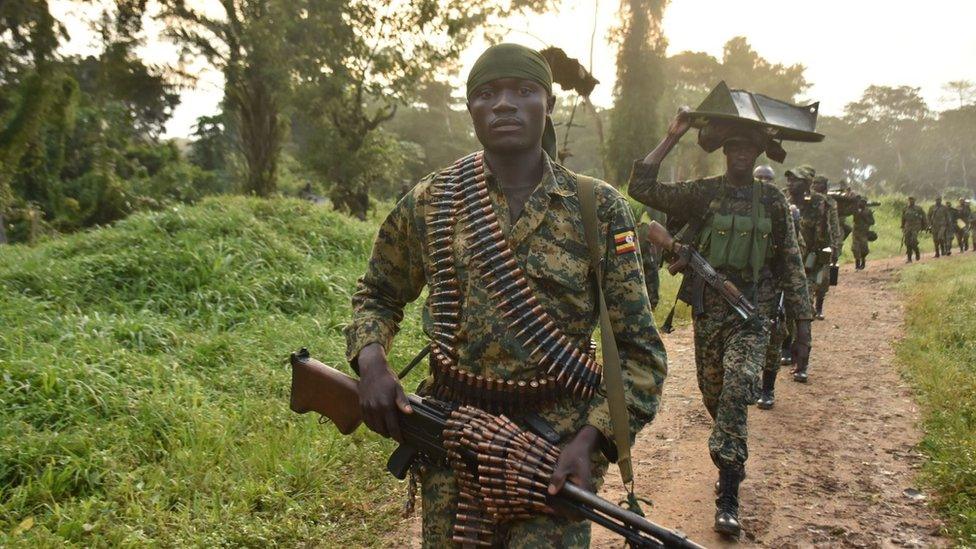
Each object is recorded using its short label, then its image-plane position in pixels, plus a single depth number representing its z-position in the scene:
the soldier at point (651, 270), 7.02
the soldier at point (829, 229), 10.41
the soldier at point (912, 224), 19.84
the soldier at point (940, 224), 21.38
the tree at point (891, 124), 62.94
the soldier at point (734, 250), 4.46
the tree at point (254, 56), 17.16
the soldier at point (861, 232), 16.97
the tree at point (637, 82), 23.80
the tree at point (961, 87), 61.94
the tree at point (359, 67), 18.95
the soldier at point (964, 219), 22.95
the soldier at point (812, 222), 9.64
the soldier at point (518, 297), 2.20
